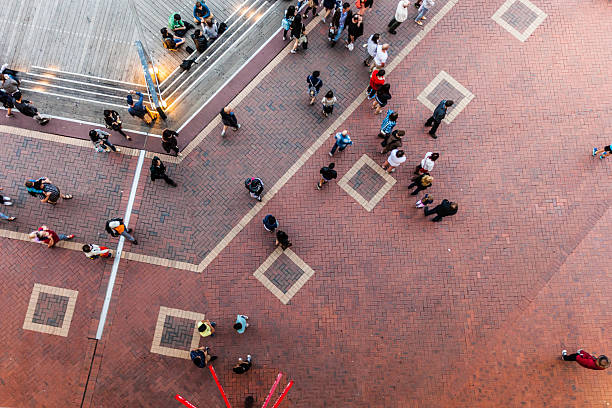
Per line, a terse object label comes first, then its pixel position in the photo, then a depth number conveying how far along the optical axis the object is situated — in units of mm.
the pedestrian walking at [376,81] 12281
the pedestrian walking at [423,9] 13750
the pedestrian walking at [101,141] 11884
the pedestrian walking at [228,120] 12070
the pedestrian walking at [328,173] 11789
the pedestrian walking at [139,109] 12192
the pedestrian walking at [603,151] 12750
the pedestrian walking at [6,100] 11992
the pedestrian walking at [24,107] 12070
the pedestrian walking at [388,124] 11906
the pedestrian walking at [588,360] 10617
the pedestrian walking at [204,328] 10727
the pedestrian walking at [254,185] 11844
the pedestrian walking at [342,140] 12099
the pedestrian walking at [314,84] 12378
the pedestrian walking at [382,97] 12320
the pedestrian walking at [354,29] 12721
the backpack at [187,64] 13695
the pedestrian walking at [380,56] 12557
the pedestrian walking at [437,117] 12164
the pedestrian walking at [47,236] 11445
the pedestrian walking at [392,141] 11987
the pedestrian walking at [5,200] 12193
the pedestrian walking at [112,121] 11675
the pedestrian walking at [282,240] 11680
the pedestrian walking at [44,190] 11500
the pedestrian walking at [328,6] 13530
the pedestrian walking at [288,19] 12623
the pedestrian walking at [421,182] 11564
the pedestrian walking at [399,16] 12841
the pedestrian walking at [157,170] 11359
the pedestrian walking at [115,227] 11008
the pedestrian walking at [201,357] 10539
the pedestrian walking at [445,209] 11338
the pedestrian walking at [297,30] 12663
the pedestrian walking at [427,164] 11555
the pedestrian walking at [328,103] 12298
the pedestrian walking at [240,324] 11461
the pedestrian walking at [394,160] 11906
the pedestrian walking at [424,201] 11875
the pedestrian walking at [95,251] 11088
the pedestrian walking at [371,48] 12810
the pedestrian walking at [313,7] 13664
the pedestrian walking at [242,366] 10836
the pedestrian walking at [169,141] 11688
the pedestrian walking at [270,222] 11641
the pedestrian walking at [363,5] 13250
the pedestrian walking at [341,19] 12945
